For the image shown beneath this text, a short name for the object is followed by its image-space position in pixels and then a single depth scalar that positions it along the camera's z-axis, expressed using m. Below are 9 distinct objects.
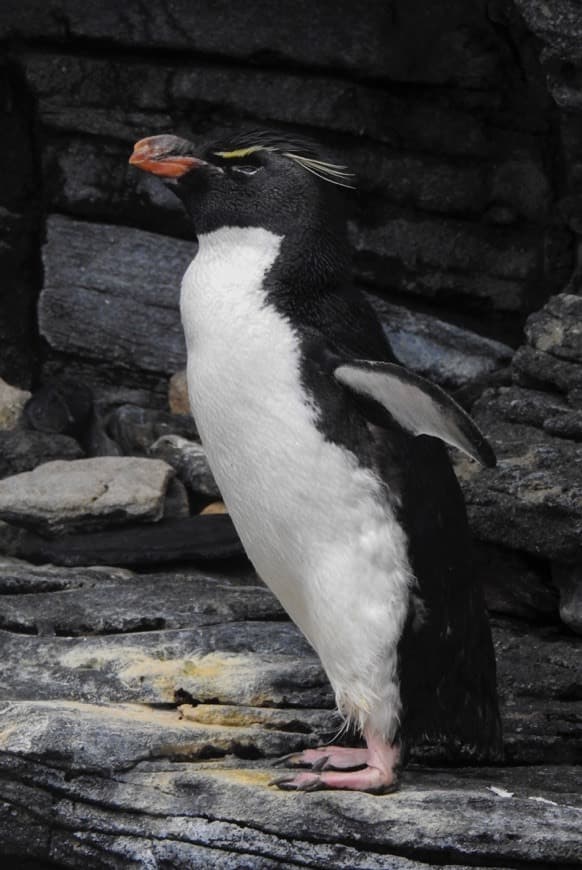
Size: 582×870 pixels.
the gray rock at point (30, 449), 9.48
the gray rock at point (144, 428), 9.74
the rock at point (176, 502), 8.95
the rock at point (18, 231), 10.26
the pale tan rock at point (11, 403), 10.09
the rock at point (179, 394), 10.16
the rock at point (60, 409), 9.95
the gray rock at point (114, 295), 10.35
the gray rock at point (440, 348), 9.98
